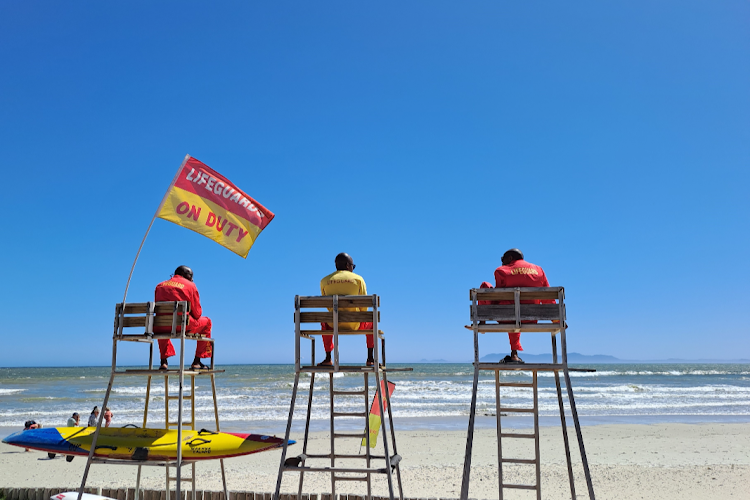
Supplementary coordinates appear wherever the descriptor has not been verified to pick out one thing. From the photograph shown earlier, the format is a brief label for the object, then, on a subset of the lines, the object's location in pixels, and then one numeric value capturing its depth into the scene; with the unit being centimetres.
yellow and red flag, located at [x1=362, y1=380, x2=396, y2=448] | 647
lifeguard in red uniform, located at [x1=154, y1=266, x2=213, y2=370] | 657
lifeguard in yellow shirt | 618
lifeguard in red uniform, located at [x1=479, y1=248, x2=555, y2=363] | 584
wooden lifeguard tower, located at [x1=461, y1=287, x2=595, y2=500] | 529
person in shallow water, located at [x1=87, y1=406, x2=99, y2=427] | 1533
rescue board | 629
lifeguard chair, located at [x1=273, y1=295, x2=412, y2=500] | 541
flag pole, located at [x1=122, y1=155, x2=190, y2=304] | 622
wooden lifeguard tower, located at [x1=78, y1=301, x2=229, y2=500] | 589
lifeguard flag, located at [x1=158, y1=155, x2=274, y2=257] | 643
